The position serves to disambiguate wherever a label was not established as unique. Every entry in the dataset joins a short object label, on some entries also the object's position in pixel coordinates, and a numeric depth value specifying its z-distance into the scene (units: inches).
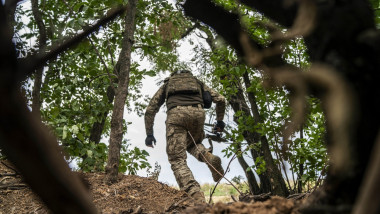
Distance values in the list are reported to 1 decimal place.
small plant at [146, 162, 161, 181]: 239.7
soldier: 224.5
